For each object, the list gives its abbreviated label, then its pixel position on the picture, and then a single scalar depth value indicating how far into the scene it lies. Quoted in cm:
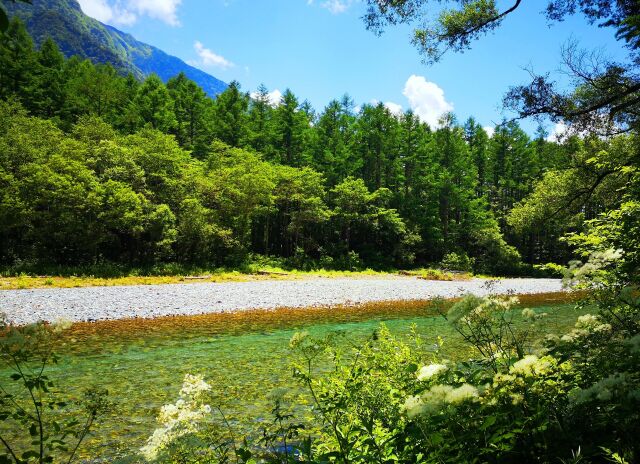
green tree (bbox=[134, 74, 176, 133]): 4456
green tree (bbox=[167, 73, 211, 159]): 4650
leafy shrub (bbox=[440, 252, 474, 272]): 3956
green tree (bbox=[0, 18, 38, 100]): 3725
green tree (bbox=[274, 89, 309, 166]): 4778
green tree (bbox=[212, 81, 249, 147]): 4678
